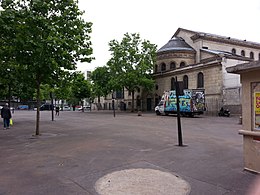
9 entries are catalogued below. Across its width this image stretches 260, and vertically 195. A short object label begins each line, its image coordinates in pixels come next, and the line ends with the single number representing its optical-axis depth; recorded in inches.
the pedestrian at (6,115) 621.0
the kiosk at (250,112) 199.9
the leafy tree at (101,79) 1606.8
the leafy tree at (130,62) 1466.5
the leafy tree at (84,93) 2166.1
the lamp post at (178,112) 349.4
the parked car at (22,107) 2871.6
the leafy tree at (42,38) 405.4
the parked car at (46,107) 2527.8
